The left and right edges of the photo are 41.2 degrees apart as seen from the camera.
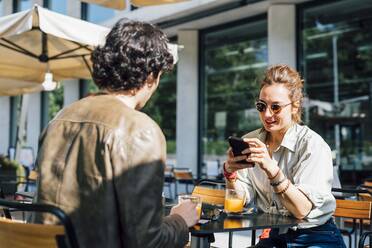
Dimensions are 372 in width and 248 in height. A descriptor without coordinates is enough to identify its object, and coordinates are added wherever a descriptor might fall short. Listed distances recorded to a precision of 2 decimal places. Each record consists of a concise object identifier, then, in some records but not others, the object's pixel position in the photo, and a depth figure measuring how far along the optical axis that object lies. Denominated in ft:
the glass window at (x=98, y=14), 38.60
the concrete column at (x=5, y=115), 50.34
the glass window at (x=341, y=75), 25.85
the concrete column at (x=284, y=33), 26.63
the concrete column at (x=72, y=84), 40.93
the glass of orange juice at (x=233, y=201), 8.07
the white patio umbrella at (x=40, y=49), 15.75
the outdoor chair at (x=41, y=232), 4.46
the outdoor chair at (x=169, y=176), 27.55
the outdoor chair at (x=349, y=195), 9.58
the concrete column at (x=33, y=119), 45.98
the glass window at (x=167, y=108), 34.65
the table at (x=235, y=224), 6.38
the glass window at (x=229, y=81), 30.60
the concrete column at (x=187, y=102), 32.60
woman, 7.21
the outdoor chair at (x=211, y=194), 10.49
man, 4.70
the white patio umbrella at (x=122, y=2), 17.99
